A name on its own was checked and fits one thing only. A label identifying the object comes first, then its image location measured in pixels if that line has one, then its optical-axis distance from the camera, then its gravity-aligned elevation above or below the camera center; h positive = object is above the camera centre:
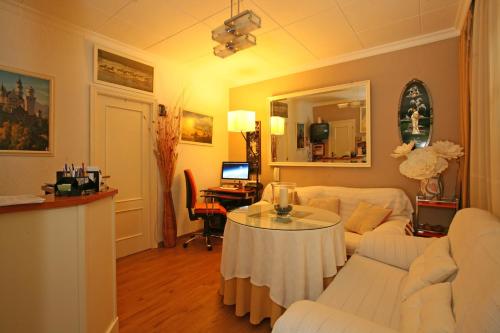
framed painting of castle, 2.29 +0.49
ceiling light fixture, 1.88 +1.05
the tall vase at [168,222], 3.50 -0.80
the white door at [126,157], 3.00 +0.09
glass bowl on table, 2.11 -0.32
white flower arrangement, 2.55 +0.06
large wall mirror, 3.33 +0.54
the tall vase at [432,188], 2.66 -0.24
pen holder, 1.42 -0.12
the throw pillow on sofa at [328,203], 3.02 -0.47
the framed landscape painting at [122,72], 2.92 +1.15
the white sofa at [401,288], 0.82 -0.62
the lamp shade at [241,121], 3.86 +0.67
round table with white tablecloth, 1.70 -0.68
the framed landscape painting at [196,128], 3.89 +0.59
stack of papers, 1.12 -0.16
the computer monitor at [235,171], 4.10 -0.10
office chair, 3.47 -0.61
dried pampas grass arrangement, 3.49 -0.05
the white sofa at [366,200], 2.43 -0.43
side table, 2.59 -0.59
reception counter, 1.16 -0.50
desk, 3.80 -0.47
